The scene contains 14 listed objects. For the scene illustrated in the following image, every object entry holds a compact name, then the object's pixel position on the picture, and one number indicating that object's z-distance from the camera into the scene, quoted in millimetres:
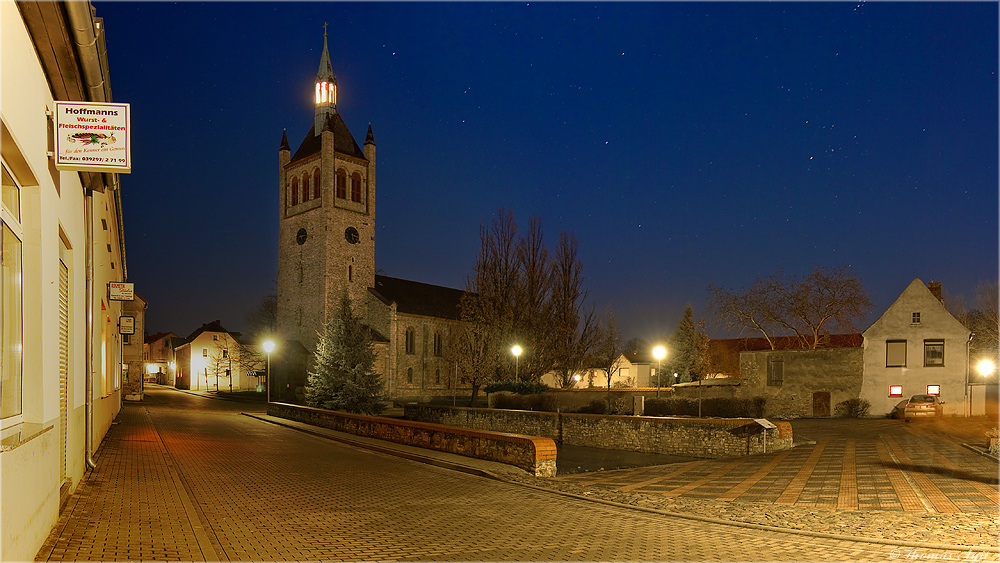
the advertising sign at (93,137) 6840
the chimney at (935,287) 40094
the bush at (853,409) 32031
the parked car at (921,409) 28984
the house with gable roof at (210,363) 70812
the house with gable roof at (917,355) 31797
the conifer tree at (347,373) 33156
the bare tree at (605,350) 45231
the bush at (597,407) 29797
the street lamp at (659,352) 27319
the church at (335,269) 52875
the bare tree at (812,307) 50219
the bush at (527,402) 33059
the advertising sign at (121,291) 16750
